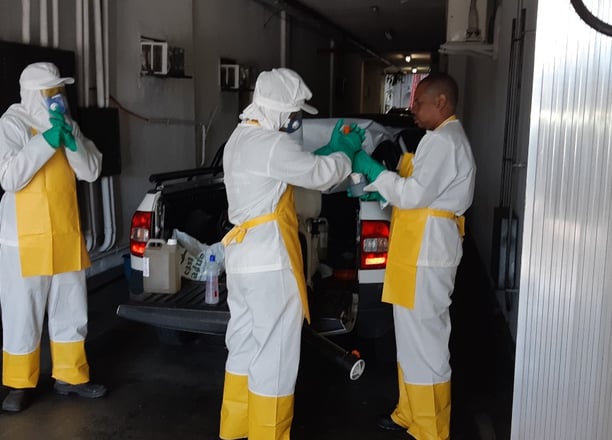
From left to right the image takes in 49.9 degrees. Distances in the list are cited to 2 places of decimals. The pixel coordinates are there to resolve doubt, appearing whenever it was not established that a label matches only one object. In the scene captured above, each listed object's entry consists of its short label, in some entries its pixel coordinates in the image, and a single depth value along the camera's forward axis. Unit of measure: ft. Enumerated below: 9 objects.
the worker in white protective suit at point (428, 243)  9.90
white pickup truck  11.61
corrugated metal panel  6.75
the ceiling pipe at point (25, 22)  15.57
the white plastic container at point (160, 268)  12.31
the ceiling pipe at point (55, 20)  16.69
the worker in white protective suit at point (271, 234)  9.41
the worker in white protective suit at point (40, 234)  11.12
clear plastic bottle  11.81
